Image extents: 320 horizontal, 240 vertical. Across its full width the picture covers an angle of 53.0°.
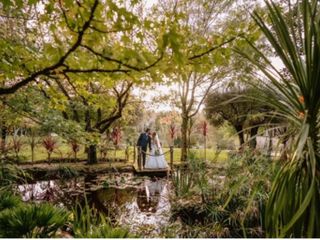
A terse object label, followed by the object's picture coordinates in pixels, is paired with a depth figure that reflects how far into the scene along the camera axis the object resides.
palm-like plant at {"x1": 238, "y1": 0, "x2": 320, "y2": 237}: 2.01
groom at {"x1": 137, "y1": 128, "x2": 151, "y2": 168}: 14.33
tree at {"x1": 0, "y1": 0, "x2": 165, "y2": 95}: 1.96
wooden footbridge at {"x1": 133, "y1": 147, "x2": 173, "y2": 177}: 12.45
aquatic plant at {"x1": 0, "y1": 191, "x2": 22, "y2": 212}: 4.47
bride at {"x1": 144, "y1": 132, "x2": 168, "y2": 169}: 12.95
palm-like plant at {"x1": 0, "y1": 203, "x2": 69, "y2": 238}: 3.22
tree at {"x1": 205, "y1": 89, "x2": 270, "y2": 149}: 17.92
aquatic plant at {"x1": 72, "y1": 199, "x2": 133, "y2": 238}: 2.81
